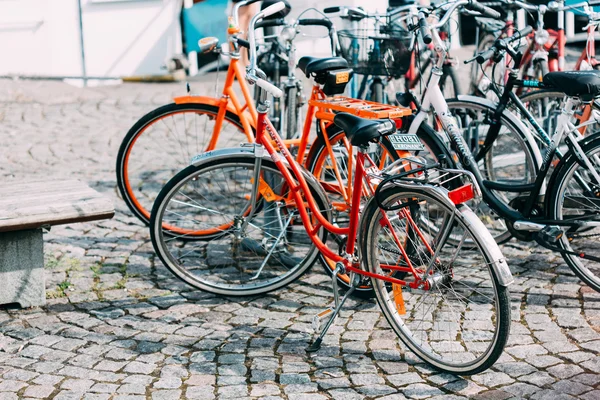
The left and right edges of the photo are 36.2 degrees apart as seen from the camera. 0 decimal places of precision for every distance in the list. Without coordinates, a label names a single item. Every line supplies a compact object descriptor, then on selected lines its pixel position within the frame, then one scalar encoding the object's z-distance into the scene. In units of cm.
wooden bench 474
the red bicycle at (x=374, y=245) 399
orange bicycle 474
